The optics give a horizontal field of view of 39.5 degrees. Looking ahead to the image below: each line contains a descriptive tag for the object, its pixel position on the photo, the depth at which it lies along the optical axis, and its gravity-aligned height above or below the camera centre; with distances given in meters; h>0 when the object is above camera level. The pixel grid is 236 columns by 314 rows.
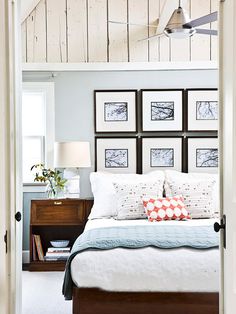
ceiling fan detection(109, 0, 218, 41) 2.78 +1.12
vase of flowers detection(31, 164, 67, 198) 4.02 -0.32
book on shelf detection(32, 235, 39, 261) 3.94 -1.18
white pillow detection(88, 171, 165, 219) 3.71 -0.39
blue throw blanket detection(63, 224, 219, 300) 2.56 -0.69
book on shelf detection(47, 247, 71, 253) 3.93 -1.15
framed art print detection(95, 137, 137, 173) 4.20 +0.00
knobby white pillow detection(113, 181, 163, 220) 3.59 -0.47
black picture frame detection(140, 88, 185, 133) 4.20 +0.49
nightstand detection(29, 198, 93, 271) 3.93 -0.71
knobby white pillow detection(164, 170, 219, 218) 3.64 -0.44
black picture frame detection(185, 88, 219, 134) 4.18 +0.41
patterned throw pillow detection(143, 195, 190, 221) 3.47 -0.59
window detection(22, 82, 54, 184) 4.22 +0.38
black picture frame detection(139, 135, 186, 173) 4.20 -0.02
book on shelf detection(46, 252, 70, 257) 3.90 -1.19
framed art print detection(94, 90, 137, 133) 4.21 +0.55
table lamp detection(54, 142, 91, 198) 3.89 -0.01
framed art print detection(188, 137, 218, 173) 4.18 +0.01
